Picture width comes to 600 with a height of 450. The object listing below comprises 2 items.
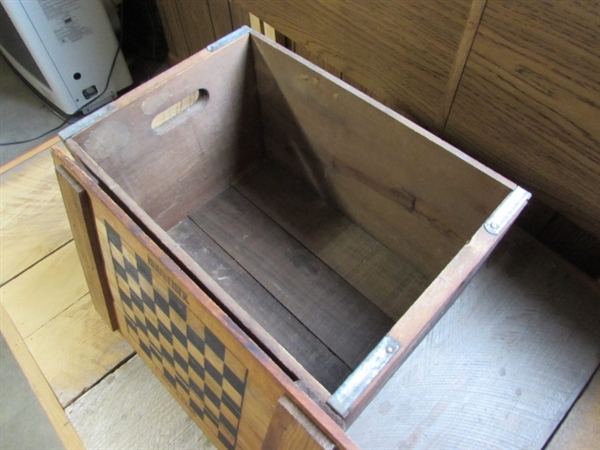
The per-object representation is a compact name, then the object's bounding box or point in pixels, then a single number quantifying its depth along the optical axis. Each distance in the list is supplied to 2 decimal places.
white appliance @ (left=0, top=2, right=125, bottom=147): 1.28
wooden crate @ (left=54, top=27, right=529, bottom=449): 0.51
